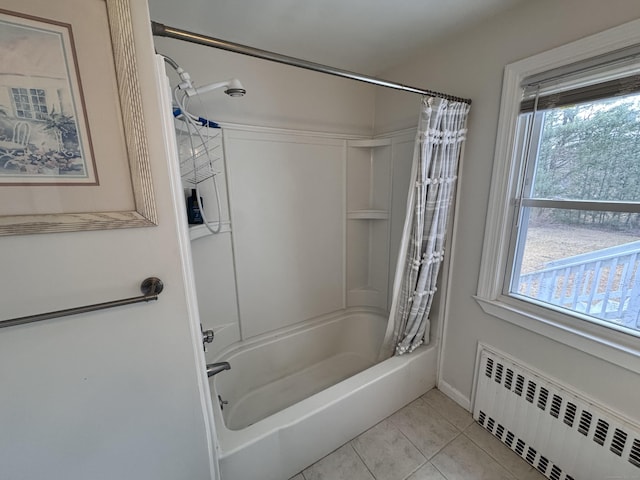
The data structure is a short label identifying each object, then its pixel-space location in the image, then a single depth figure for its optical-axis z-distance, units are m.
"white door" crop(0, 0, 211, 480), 0.65
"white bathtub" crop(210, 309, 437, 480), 1.19
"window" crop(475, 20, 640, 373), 1.02
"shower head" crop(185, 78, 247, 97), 1.13
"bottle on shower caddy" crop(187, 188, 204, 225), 1.47
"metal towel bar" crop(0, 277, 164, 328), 0.62
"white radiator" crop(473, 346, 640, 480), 1.06
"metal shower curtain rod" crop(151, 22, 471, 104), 0.74
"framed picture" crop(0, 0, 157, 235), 0.57
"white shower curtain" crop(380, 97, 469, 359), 1.37
